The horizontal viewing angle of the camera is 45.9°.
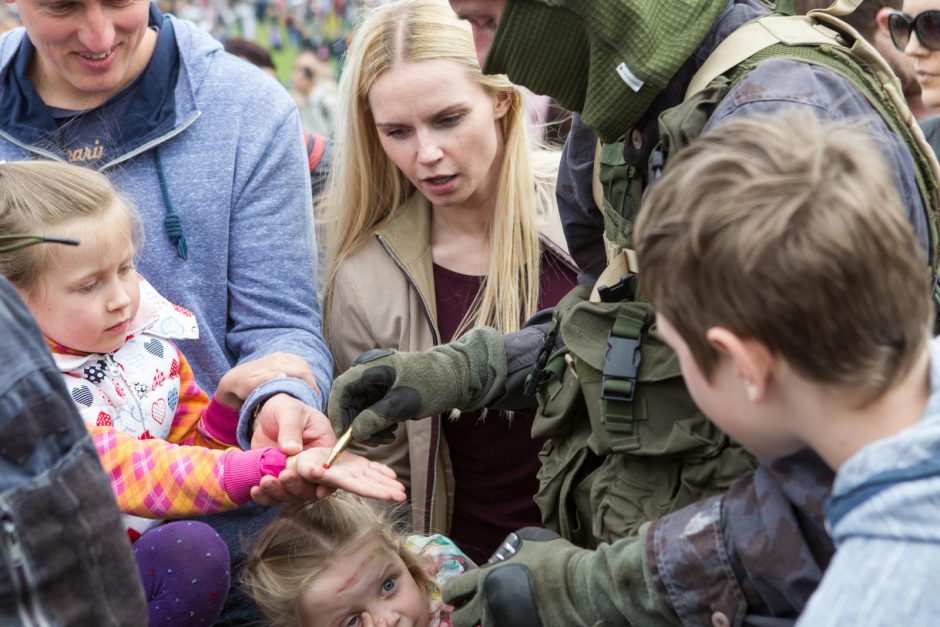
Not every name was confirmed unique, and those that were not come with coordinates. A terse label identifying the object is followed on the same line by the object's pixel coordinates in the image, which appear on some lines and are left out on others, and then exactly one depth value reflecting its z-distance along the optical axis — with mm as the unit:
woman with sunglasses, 3311
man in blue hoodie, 2959
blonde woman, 3338
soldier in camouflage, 1637
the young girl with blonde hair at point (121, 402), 2486
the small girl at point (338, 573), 2633
